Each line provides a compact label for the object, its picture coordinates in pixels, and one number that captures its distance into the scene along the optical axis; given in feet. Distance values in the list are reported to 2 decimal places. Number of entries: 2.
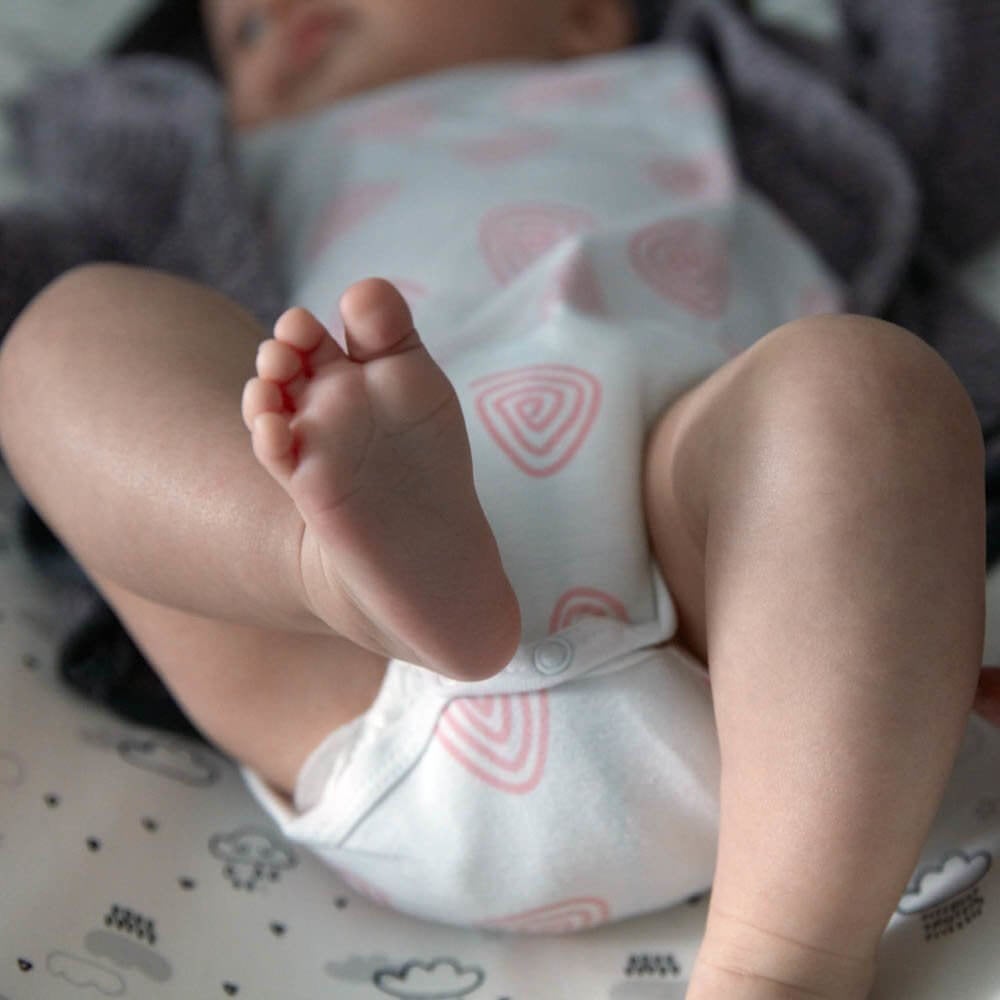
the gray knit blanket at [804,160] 3.29
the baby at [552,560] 1.57
